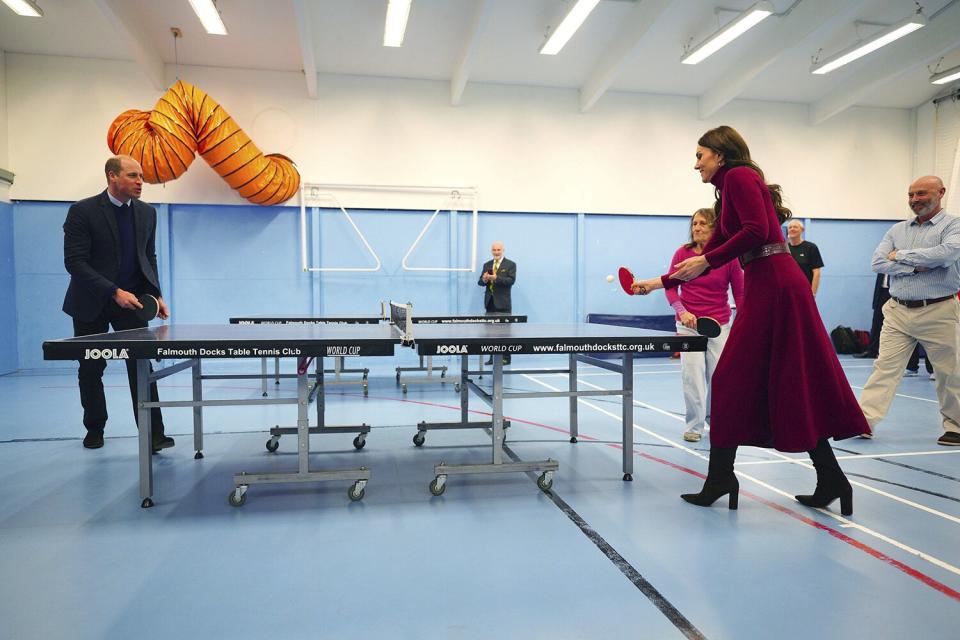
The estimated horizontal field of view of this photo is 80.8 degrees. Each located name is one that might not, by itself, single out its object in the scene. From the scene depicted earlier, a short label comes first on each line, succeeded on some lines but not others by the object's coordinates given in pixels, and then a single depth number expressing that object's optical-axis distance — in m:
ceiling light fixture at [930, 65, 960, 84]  8.74
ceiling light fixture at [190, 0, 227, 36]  6.50
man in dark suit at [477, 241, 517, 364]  8.05
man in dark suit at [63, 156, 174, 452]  3.44
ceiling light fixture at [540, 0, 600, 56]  6.90
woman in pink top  3.83
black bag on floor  9.89
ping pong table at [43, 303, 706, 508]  2.40
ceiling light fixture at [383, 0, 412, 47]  6.68
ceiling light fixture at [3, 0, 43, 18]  6.45
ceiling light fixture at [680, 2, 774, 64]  6.99
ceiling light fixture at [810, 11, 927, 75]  7.40
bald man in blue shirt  3.63
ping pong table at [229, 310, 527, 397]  5.41
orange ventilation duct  6.87
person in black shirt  7.21
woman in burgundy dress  2.37
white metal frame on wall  8.68
